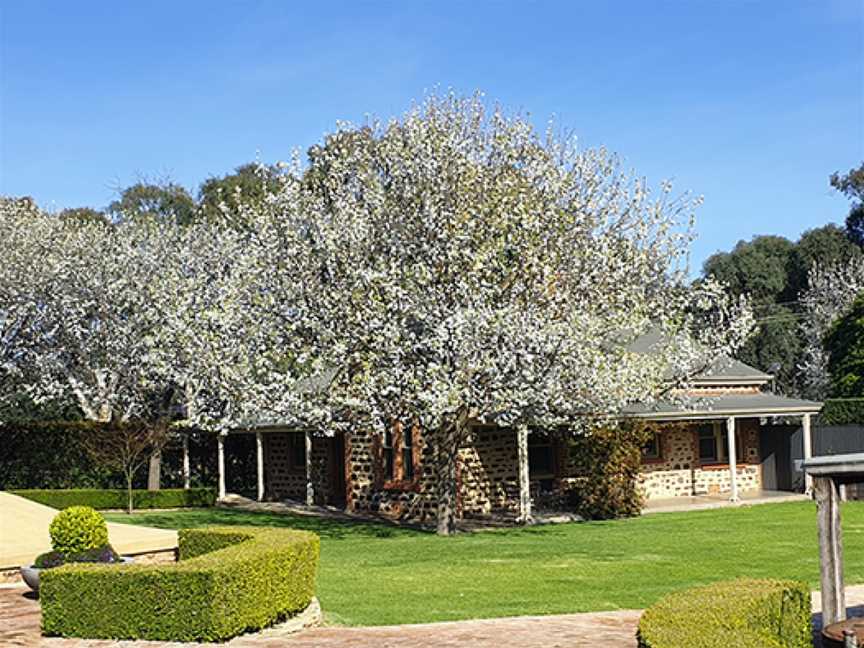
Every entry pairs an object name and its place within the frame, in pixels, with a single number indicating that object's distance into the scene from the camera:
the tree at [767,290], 53.12
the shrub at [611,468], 25.80
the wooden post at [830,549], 10.27
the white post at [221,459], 31.47
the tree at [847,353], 34.31
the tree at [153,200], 55.66
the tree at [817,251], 55.84
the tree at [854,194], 56.25
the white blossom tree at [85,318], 32.34
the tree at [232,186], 52.22
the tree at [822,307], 46.59
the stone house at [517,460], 26.72
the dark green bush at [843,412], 30.95
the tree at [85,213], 51.72
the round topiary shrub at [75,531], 13.95
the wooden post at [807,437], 29.25
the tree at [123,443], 30.58
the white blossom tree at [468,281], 20.77
